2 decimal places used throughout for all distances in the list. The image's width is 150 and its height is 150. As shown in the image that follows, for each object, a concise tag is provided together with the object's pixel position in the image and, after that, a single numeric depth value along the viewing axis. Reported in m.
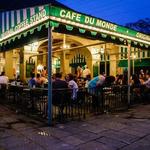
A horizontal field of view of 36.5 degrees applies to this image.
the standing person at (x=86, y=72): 13.70
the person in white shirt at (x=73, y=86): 7.50
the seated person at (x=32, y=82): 9.66
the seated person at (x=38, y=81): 10.03
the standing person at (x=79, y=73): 13.97
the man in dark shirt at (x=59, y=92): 7.09
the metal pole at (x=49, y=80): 6.67
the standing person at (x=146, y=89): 10.76
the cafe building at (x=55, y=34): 6.61
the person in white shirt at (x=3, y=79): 11.27
